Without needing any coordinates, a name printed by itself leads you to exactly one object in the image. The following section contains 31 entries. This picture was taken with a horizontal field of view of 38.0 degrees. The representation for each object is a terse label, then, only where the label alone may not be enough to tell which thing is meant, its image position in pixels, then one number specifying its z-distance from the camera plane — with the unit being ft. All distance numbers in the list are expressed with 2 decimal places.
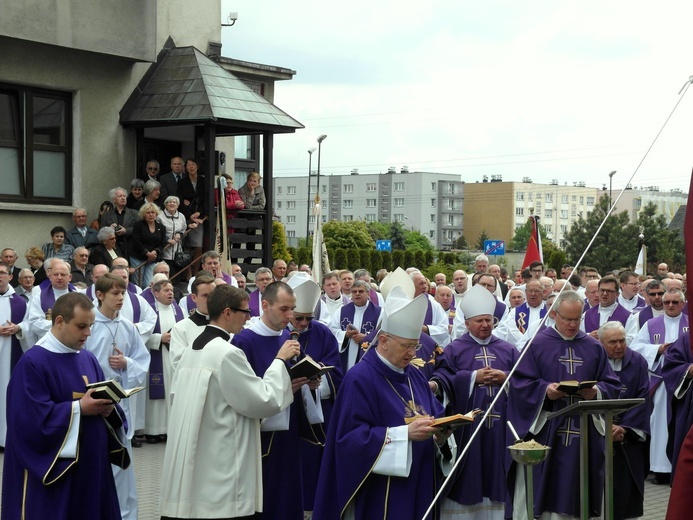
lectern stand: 18.35
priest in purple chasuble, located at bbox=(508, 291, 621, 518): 26.17
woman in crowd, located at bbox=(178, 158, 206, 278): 57.52
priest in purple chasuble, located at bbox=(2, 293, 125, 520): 20.94
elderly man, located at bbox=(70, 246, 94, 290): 45.54
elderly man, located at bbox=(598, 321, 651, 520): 27.27
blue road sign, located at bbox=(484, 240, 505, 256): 99.79
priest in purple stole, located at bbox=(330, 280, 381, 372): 42.24
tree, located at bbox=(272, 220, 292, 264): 100.28
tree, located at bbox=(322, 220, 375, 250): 242.99
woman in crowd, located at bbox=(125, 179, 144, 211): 55.77
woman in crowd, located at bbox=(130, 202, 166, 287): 52.19
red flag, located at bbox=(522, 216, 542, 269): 67.46
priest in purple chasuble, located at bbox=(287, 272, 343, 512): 25.85
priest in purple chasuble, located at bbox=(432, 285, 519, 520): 27.20
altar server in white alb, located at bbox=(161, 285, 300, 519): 21.50
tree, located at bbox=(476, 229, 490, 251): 399.85
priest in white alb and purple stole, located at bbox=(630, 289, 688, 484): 38.91
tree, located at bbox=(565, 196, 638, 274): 202.28
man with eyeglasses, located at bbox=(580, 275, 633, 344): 42.45
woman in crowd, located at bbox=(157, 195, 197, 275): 53.78
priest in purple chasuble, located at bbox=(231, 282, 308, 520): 24.06
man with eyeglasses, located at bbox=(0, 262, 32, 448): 41.81
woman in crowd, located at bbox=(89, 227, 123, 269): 50.14
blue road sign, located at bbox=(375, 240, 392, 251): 202.18
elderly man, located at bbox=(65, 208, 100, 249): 51.70
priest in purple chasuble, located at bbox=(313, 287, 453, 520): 19.86
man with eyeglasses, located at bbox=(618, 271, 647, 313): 48.08
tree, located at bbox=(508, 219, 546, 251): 386.48
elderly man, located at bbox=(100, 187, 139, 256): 52.75
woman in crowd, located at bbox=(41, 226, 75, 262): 50.34
